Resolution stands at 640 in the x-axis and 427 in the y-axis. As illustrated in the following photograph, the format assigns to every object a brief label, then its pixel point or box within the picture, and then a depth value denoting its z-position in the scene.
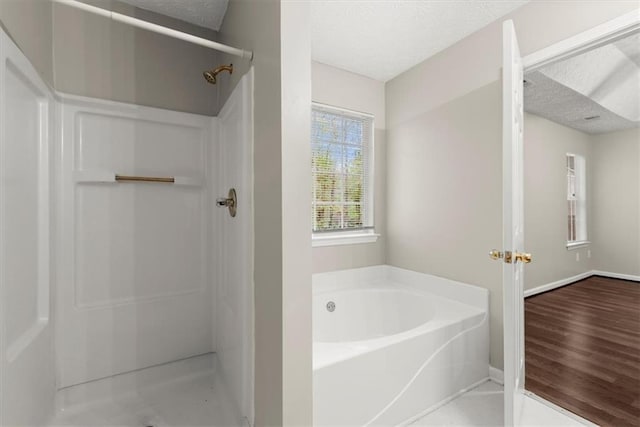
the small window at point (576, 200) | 4.87
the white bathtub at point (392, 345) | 1.40
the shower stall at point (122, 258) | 1.25
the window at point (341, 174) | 2.54
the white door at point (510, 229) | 1.44
